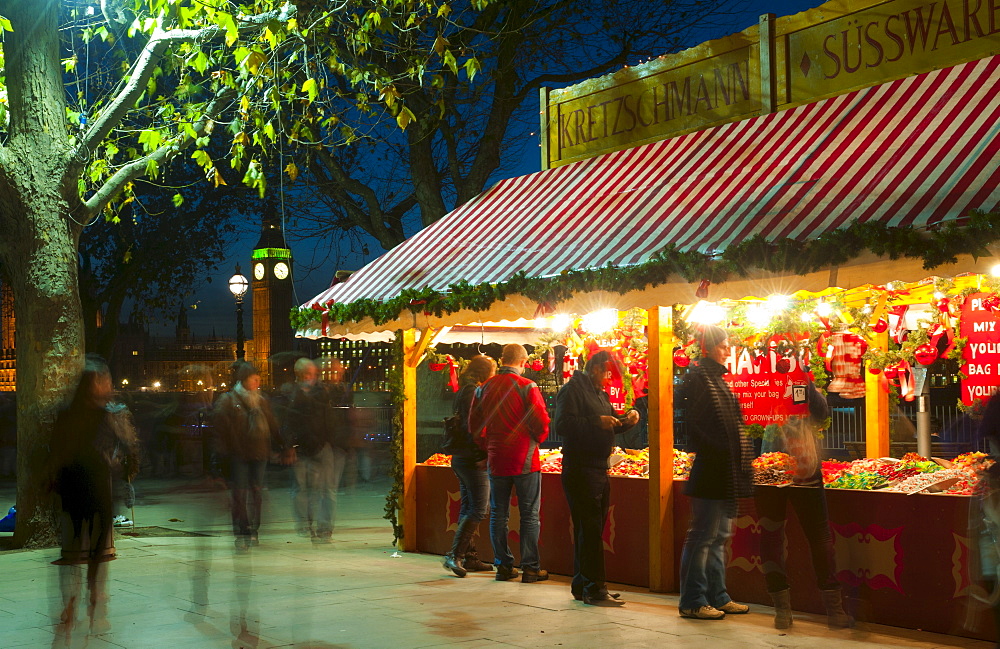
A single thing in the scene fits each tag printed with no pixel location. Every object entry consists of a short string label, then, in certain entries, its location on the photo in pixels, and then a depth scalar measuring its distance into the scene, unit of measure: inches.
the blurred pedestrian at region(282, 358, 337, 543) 372.5
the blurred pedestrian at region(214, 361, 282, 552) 307.1
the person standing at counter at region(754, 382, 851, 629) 268.2
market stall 261.7
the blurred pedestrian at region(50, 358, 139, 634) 262.5
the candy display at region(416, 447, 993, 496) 269.9
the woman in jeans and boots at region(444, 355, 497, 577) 361.4
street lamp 898.7
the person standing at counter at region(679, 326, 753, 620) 271.4
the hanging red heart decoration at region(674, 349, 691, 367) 362.3
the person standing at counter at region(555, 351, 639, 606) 305.7
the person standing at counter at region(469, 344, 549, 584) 338.3
